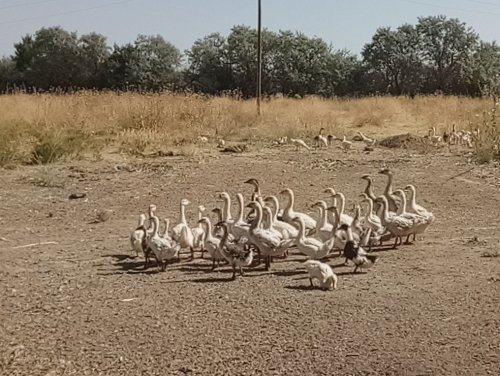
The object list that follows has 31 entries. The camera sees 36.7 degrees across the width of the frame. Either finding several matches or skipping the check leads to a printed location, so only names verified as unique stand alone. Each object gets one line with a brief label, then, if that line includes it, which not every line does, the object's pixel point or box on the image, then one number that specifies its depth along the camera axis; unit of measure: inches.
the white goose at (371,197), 395.8
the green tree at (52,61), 2290.8
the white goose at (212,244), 342.0
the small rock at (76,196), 529.0
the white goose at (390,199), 425.4
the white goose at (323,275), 306.8
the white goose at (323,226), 363.3
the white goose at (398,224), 379.9
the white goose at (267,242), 343.9
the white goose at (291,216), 383.9
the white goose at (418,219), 388.5
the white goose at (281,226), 360.2
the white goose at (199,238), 366.7
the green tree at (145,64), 2076.8
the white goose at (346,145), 772.0
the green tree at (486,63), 2014.0
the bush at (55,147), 688.4
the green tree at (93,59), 2237.7
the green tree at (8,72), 2335.5
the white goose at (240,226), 359.3
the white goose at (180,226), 359.9
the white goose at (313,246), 343.0
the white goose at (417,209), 397.7
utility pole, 1180.5
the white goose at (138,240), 358.0
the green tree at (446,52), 2098.9
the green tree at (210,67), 2082.9
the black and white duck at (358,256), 331.9
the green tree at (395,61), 2165.4
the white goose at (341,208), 379.6
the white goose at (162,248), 342.3
